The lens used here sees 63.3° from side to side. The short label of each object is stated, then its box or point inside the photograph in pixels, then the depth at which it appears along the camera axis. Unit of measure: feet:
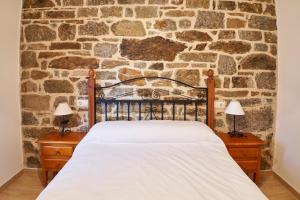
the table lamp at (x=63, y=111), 9.03
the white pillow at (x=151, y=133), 7.84
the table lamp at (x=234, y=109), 9.03
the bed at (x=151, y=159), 4.79
